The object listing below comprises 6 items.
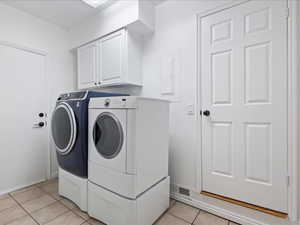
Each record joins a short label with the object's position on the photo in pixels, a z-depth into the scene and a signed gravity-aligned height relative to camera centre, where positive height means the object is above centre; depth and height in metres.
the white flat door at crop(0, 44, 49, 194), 1.98 -0.10
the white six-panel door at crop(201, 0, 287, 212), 1.31 +0.08
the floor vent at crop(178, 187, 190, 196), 1.75 -0.90
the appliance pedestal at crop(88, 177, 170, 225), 1.23 -0.80
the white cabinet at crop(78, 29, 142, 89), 1.97 +0.69
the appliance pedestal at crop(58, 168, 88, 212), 1.54 -0.81
